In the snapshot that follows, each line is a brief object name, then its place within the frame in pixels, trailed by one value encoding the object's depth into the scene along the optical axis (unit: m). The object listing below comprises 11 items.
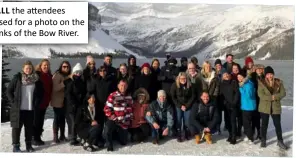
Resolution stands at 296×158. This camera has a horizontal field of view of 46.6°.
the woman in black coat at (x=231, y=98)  5.89
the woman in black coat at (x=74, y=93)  5.77
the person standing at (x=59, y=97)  5.92
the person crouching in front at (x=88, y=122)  5.71
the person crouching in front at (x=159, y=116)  6.02
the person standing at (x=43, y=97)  5.81
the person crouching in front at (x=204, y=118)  5.96
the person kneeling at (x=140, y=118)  6.05
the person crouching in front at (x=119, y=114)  5.77
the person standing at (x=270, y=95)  5.71
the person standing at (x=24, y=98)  5.41
